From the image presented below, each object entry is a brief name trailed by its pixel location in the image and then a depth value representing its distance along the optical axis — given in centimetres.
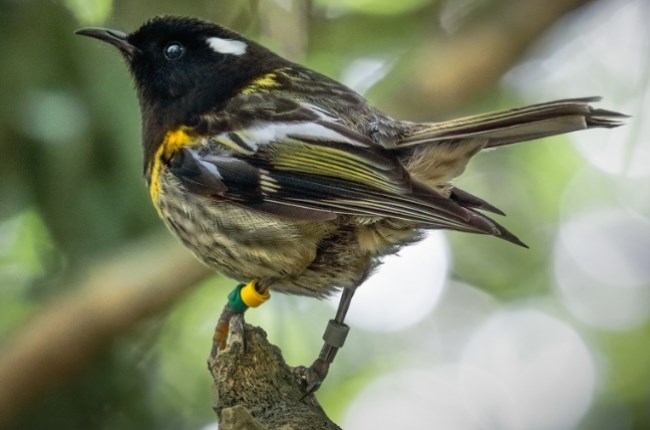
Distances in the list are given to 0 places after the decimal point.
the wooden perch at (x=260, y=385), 279
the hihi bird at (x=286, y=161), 281
